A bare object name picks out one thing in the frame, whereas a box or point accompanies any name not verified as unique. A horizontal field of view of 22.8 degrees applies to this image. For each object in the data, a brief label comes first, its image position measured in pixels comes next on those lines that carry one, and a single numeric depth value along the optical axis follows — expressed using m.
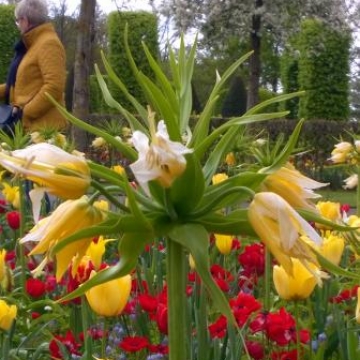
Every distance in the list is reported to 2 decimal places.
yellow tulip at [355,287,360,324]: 1.42
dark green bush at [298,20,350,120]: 14.61
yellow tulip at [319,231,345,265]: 2.16
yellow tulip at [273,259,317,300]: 1.76
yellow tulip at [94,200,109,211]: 2.79
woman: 4.84
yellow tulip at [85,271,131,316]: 1.69
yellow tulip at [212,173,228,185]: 2.96
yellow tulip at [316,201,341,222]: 2.54
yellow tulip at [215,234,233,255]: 2.71
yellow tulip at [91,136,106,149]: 6.62
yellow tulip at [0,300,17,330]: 1.90
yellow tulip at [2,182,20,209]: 3.87
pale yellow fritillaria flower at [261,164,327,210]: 0.89
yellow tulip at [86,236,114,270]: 2.15
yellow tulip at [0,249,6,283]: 2.34
